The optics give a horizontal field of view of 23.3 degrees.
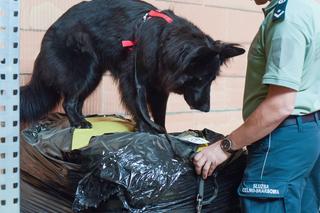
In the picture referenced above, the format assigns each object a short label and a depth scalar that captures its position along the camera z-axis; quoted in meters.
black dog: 3.03
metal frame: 2.23
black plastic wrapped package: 2.45
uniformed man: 2.42
